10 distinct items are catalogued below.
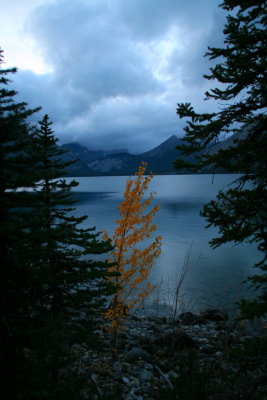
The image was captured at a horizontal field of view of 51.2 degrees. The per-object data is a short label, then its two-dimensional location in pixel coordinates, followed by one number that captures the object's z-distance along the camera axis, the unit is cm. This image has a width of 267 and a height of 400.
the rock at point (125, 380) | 967
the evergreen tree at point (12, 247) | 464
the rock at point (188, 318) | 1825
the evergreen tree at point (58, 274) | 506
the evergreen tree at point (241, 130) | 695
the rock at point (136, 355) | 1160
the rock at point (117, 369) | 995
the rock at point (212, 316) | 1902
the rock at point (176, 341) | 1296
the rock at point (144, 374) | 1005
